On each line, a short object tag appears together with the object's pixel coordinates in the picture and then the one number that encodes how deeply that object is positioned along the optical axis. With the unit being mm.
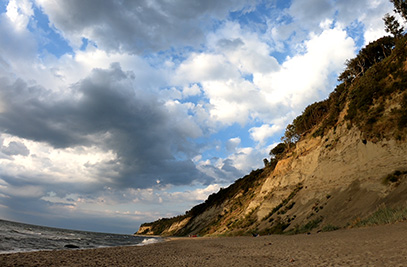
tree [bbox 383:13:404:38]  41031
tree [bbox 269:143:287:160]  75675
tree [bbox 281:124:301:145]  58109
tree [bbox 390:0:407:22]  38625
